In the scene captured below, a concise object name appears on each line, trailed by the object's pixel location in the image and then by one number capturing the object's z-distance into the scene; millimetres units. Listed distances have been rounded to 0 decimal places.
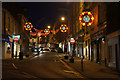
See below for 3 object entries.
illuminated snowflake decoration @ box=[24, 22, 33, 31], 30127
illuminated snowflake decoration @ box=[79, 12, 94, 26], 22950
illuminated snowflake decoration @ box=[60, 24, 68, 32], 30916
